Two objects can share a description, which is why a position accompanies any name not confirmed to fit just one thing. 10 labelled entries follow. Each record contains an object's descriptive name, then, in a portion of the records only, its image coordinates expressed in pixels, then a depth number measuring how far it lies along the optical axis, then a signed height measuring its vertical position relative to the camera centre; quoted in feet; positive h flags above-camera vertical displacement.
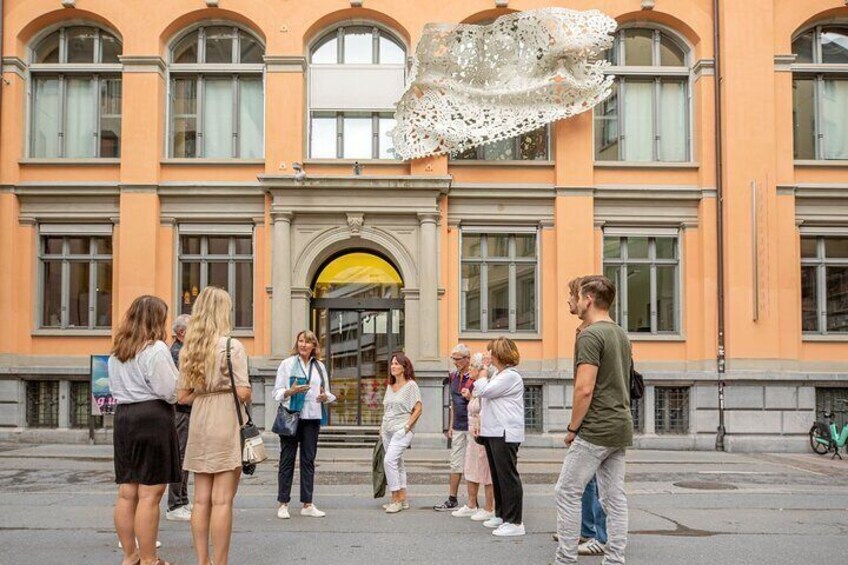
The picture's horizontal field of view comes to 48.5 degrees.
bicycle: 60.85 -7.21
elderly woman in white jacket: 29.01 -3.09
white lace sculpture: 65.62 +17.25
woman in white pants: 33.91 -3.35
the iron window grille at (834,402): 66.13 -5.27
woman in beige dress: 22.04 -1.98
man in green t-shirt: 22.27 -2.54
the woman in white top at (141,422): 22.56 -2.24
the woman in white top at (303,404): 31.96 -2.57
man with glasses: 34.60 -3.29
